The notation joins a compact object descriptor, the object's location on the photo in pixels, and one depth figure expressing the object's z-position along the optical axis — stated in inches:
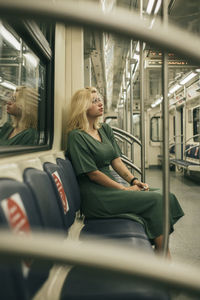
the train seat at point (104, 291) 33.5
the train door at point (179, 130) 347.3
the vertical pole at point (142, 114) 68.0
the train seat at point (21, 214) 26.3
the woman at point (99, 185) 70.2
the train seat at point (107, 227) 55.4
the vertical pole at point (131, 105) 117.1
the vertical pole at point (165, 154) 29.6
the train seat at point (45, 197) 37.5
